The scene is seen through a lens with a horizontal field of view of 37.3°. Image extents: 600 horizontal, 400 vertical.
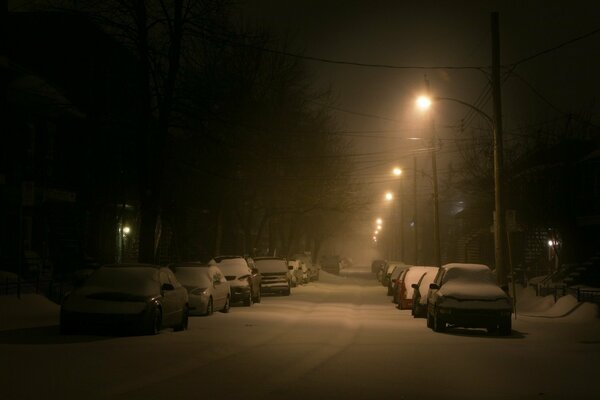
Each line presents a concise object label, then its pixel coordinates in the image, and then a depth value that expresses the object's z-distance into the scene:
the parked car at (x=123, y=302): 18.62
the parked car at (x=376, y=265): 90.25
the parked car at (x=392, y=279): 46.47
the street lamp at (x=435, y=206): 44.89
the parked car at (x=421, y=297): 28.89
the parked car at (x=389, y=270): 51.37
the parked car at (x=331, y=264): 92.12
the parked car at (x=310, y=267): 67.94
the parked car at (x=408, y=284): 34.25
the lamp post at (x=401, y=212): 76.61
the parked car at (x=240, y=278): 35.00
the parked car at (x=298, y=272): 58.66
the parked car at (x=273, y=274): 44.97
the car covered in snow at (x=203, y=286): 27.62
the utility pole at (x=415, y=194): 61.01
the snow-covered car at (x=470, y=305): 21.94
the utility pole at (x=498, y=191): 28.89
